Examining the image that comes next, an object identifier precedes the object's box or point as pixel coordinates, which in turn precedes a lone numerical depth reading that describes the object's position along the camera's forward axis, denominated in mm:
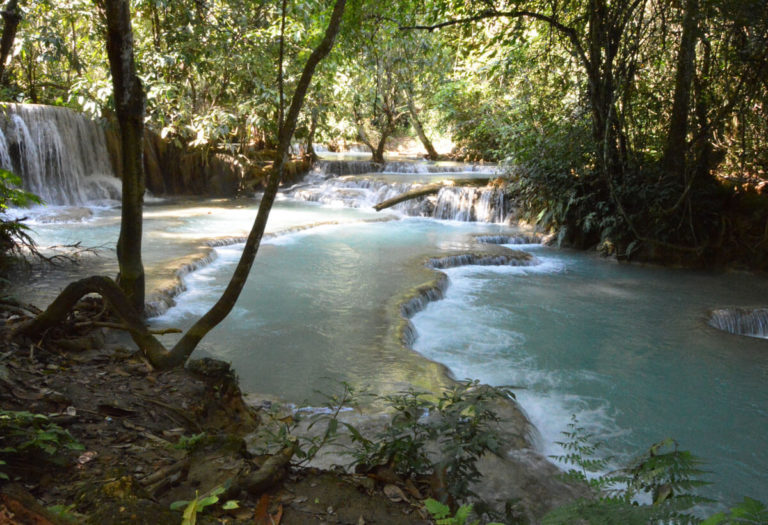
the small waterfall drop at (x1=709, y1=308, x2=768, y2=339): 7066
